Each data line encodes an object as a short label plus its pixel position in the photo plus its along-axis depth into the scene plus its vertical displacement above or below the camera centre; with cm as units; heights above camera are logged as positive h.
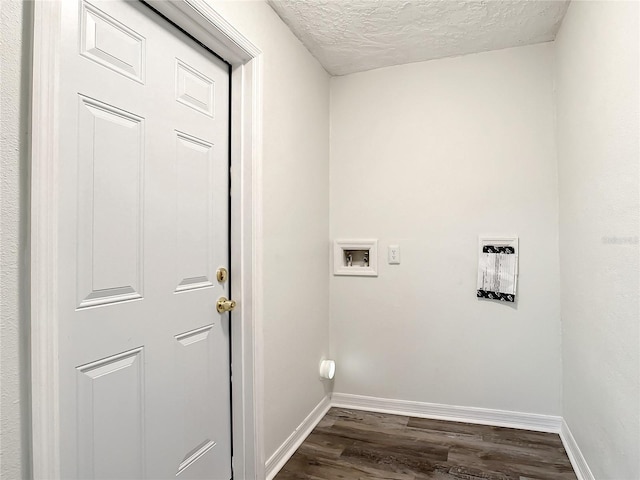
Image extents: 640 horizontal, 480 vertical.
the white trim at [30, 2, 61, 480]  90 +0
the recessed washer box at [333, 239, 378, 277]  275 -12
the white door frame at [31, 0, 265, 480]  91 +4
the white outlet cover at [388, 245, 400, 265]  269 -9
